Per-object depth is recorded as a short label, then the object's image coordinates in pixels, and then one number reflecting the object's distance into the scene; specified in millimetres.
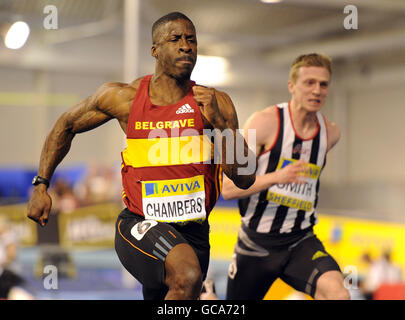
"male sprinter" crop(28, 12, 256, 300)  6672
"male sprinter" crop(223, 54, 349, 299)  8727
